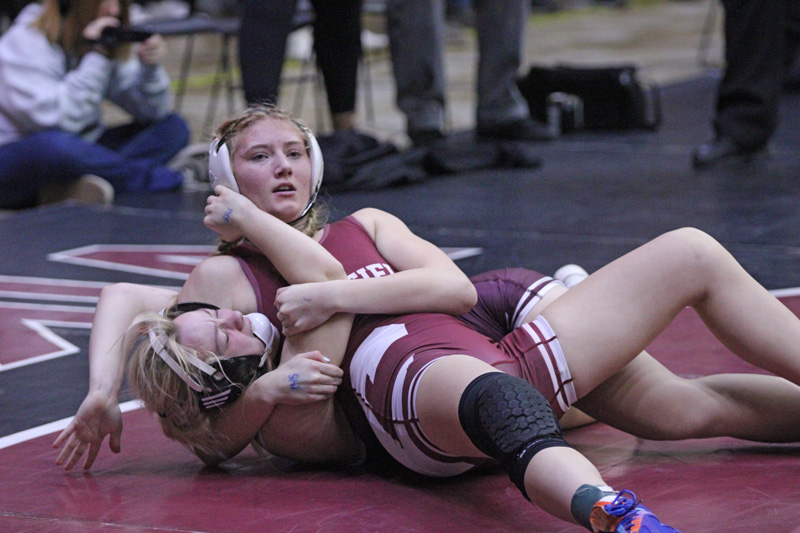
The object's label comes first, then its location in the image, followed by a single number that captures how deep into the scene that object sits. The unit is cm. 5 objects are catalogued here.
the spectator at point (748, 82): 969
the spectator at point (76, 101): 983
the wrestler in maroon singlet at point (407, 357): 368
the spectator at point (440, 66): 1138
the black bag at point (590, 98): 1322
